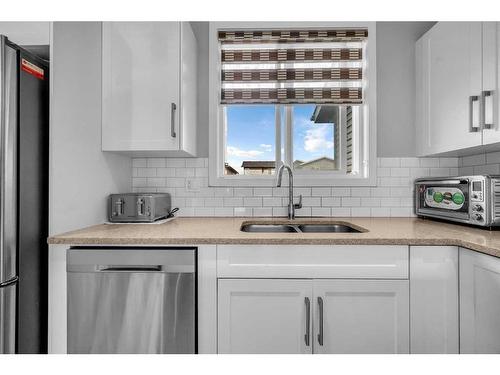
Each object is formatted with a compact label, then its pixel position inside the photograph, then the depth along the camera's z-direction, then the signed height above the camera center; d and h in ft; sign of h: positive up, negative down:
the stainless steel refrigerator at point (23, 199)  4.13 -0.16
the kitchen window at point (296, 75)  7.39 +2.76
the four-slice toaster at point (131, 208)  6.29 -0.42
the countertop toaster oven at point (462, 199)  5.14 -0.19
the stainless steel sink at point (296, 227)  7.06 -0.91
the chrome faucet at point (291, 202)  7.13 -0.33
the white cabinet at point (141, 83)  6.06 +2.08
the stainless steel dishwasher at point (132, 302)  4.63 -1.74
